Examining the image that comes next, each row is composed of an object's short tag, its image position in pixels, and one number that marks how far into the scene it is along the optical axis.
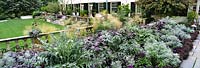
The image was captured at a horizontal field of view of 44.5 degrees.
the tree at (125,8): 19.45
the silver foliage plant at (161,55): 5.35
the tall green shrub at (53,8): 23.72
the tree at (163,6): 12.99
